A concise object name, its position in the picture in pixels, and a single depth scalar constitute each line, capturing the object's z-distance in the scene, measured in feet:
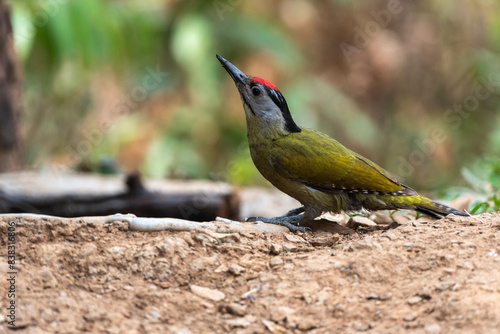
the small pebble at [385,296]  17.63
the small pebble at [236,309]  17.62
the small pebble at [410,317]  16.29
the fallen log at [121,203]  41.06
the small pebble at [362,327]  16.22
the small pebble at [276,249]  21.43
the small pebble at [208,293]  18.51
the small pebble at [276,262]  20.38
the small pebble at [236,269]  19.83
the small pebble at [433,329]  15.48
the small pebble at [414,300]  17.03
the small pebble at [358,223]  26.63
